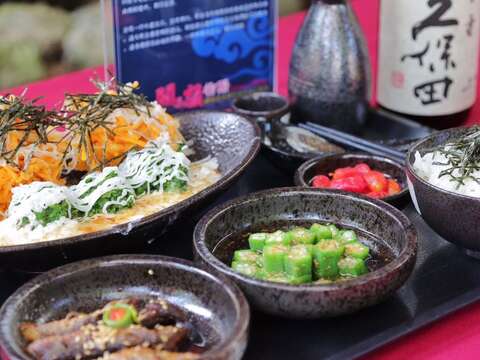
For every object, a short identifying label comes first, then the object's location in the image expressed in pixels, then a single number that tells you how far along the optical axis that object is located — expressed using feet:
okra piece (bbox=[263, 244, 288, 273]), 1.43
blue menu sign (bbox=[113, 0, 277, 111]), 2.14
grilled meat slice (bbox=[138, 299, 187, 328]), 1.29
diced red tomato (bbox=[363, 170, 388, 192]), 1.83
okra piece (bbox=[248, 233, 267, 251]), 1.54
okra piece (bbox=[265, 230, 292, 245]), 1.49
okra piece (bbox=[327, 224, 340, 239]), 1.55
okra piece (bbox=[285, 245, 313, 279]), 1.40
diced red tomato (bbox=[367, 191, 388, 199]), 1.80
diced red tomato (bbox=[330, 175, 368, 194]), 1.82
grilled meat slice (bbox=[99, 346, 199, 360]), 1.19
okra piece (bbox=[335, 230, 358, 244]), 1.54
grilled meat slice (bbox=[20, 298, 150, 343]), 1.28
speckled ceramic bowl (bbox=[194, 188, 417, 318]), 1.31
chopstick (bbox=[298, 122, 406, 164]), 2.00
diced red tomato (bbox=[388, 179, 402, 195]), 1.84
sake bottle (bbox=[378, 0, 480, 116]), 2.21
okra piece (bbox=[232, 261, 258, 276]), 1.45
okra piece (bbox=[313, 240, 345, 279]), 1.44
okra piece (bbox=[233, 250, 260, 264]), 1.49
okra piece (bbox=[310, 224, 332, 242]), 1.54
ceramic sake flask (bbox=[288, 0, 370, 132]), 2.26
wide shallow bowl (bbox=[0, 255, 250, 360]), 1.31
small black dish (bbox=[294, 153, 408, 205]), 1.89
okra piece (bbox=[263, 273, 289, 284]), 1.41
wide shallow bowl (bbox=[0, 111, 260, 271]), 1.49
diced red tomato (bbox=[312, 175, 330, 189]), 1.85
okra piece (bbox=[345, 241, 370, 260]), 1.48
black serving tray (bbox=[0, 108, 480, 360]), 1.34
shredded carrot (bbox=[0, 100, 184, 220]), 1.73
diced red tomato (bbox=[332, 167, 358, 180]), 1.88
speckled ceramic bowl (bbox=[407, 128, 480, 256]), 1.49
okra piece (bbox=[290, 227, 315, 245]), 1.52
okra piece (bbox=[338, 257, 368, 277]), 1.45
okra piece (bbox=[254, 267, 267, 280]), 1.43
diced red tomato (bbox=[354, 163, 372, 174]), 1.90
